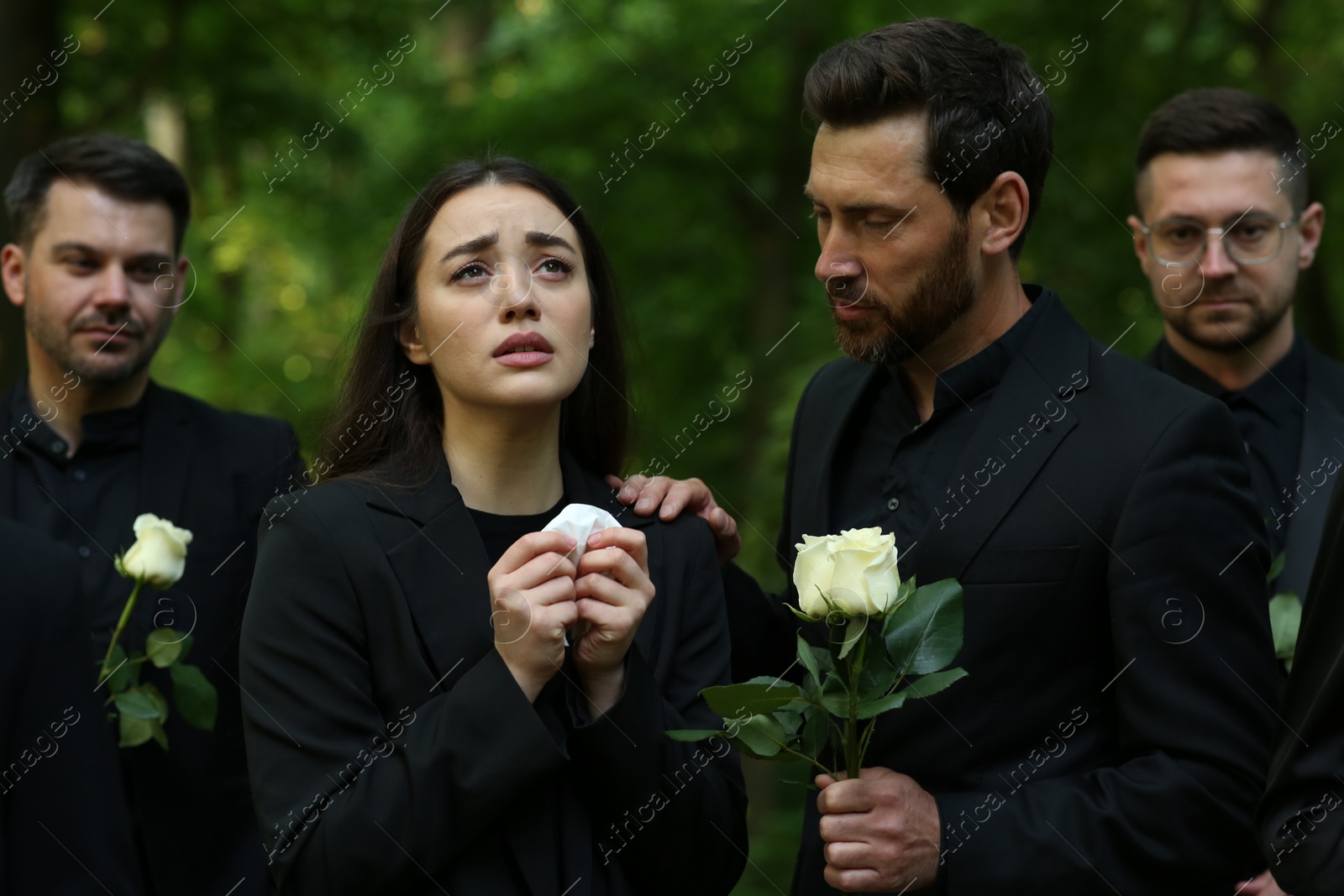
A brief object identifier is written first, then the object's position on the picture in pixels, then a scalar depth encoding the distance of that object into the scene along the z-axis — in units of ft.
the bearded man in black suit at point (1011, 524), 18.21
